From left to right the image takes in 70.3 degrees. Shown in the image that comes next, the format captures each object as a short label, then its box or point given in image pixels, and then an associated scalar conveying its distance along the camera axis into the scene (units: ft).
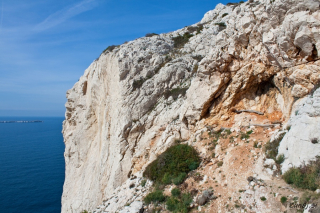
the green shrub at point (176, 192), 34.58
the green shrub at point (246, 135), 36.27
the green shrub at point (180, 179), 36.86
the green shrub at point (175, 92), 59.00
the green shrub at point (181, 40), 79.15
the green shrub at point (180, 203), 31.14
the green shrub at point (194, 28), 88.97
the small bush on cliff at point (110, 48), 73.49
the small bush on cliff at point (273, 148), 29.41
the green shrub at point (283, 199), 24.06
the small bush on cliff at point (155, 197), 35.45
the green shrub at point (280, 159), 27.91
